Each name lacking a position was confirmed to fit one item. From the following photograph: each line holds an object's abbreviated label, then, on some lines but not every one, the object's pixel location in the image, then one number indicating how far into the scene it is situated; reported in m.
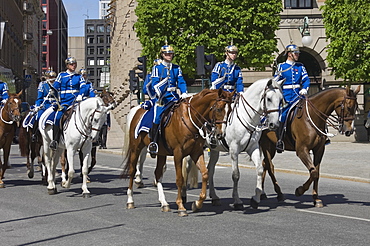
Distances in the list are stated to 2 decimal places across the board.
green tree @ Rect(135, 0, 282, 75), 34.47
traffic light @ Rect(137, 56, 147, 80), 25.91
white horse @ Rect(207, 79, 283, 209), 11.70
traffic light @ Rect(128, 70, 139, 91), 29.53
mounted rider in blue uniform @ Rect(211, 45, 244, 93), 13.02
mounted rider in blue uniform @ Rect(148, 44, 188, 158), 11.94
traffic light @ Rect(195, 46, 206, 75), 21.35
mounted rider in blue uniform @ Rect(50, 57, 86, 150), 15.40
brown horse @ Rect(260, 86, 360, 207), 12.35
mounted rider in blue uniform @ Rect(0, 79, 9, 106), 17.62
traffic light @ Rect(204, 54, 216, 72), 21.56
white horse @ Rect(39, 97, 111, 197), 14.56
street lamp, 29.00
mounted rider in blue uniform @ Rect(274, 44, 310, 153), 13.65
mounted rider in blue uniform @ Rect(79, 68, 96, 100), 15.92
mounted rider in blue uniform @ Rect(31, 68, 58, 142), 17.03
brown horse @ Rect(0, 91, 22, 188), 16.78
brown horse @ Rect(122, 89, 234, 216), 10.93
